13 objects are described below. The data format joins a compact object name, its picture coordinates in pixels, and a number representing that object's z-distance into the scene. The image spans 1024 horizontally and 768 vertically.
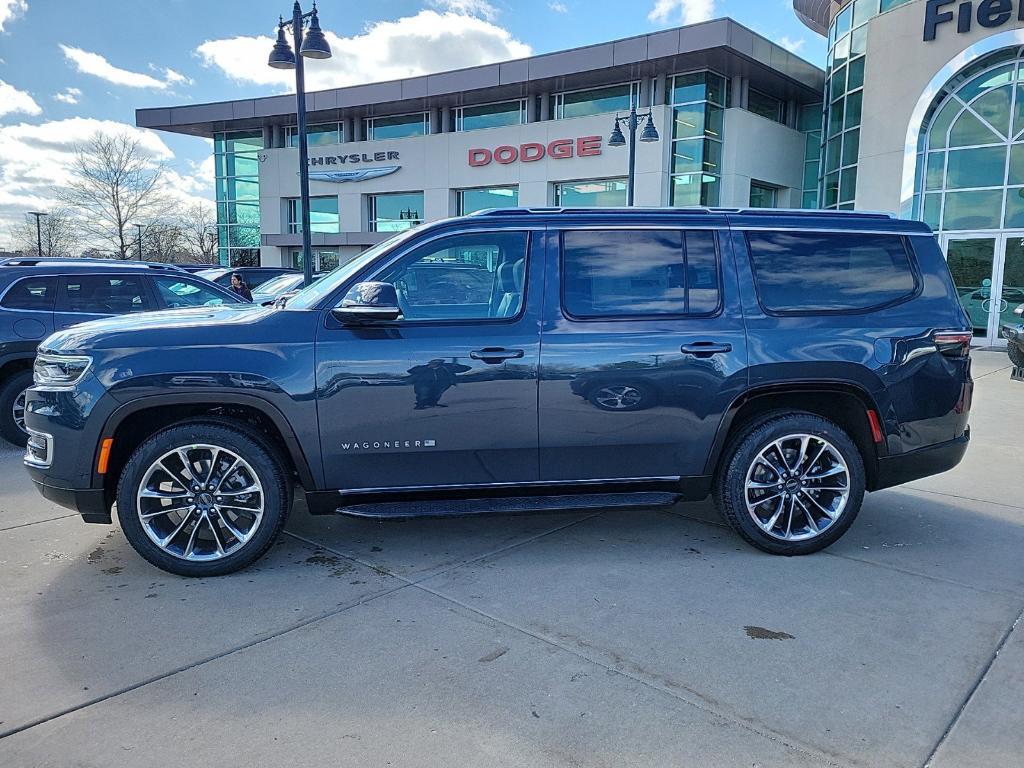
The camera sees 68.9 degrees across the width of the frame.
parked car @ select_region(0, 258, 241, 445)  7.16
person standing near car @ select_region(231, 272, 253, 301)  15.43
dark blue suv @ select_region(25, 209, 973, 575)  3.86
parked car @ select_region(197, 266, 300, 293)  17.12
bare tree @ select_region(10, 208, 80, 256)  45.60
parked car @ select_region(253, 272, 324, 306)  12.86
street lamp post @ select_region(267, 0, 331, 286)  11.84
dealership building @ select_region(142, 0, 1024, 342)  17.53
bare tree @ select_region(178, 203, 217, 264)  55.69
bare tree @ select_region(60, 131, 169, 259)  41.84
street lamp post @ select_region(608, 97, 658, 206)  18.31
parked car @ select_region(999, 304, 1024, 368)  10.86
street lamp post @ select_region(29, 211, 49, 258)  45.56
